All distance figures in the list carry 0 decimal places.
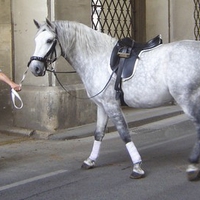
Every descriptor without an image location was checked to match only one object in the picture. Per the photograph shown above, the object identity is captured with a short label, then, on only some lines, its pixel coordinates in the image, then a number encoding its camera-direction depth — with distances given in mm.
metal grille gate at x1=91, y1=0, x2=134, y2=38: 12289
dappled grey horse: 6688
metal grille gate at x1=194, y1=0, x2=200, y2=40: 14674
